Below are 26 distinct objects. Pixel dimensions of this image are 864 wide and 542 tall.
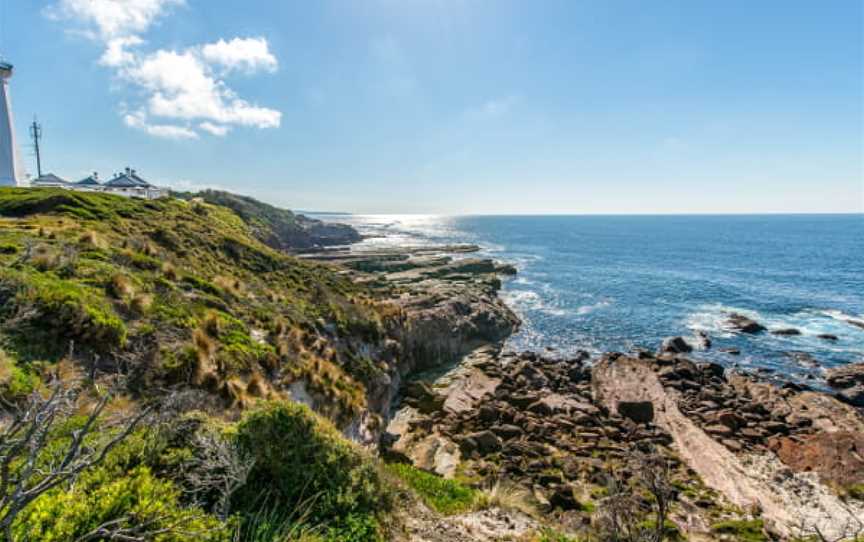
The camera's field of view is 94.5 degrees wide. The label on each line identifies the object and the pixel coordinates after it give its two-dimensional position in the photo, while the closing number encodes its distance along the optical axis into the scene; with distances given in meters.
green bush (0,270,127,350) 9.70
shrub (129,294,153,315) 12.53
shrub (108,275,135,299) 12.68
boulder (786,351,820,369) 31.05
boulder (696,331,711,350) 35.59
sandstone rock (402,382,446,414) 23.42
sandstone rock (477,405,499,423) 22.38
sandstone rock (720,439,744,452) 20.20
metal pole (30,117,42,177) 59.95
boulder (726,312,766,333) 38.72
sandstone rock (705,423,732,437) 21.55
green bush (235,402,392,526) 6.56
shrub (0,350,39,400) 7.36
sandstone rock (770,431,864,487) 17.48
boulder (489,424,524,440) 20.81
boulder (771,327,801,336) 37.72
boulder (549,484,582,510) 14.61
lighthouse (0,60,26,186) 31.33
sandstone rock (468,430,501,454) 19.38
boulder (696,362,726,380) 29.53
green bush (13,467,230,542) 3.83
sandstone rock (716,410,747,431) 22.36
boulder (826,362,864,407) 25.31
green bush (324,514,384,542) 6.25
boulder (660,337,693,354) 34.53
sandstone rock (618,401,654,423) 23.06
